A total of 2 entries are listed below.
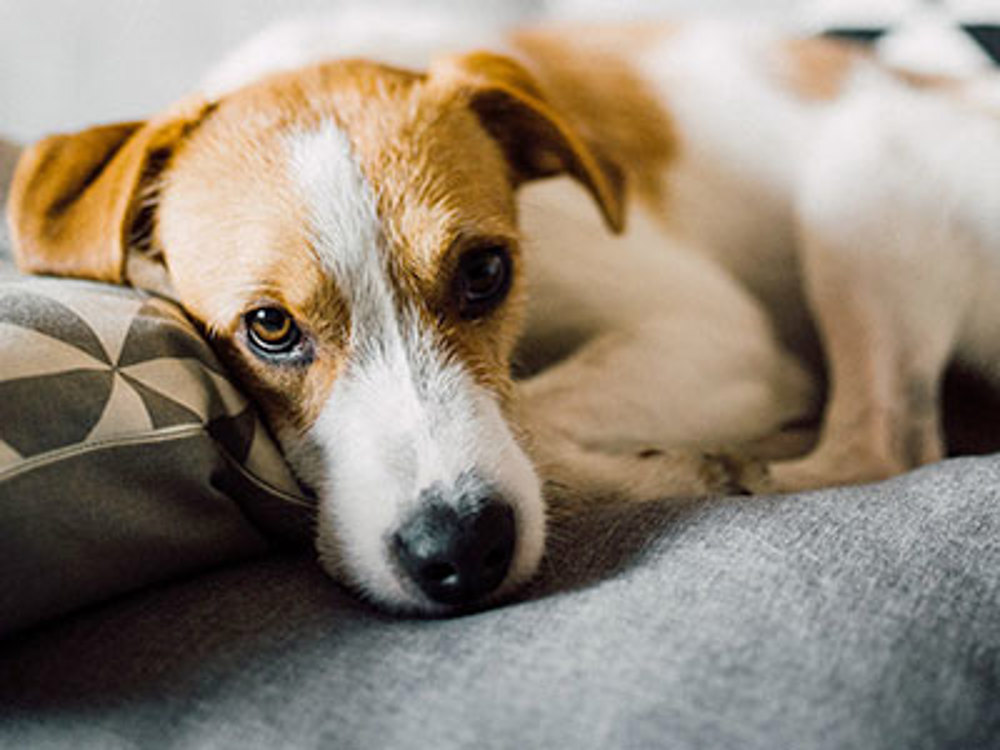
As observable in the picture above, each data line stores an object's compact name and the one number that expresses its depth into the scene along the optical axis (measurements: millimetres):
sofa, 268
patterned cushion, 287
